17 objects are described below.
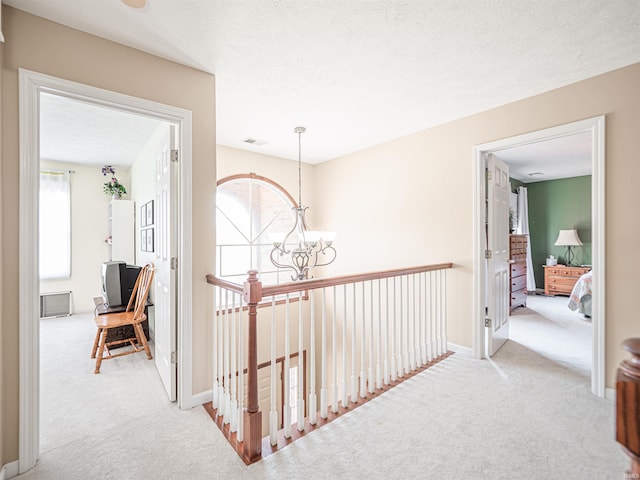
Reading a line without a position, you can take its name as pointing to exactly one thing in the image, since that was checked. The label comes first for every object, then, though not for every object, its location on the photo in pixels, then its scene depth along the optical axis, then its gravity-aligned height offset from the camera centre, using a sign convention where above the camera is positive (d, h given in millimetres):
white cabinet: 4719 +146
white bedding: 4266 -862
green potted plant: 4871 +862
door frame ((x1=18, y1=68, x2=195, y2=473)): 1561 -56
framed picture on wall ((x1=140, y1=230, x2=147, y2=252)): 3726 -5
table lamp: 5965 -31
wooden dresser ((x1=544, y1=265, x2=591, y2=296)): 5832 -806
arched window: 4199 +259
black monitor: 3588 -508
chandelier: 2814 -11
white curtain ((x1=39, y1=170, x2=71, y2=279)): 4734 +252
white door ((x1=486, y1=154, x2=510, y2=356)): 3025 -168
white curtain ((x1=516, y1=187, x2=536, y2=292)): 6472 +273
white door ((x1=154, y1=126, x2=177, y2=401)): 2195 -198
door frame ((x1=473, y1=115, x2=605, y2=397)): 2242 +69
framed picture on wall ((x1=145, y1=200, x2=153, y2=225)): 3336 +320
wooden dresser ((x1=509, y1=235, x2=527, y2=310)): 5326 -628
